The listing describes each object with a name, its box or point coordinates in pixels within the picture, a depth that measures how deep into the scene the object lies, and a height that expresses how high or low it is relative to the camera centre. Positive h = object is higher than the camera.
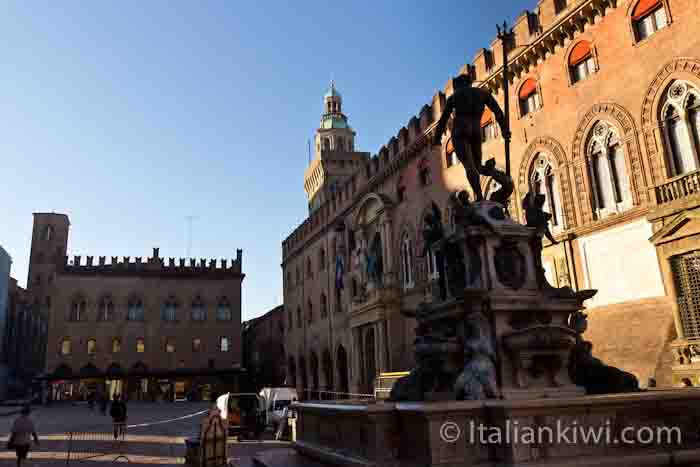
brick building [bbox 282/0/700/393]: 12.70 +5.57
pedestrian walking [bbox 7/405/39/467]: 9.34 -0.80
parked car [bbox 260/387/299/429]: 20.22 -0.94
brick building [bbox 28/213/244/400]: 43.81 +4.56
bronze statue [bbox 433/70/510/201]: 7.64 +3.36
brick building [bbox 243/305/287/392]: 48.94 +2.46
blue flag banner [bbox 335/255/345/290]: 30.69 +5.63
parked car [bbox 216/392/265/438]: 16.81 -1.09
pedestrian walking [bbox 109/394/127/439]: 15.75 -0.90
